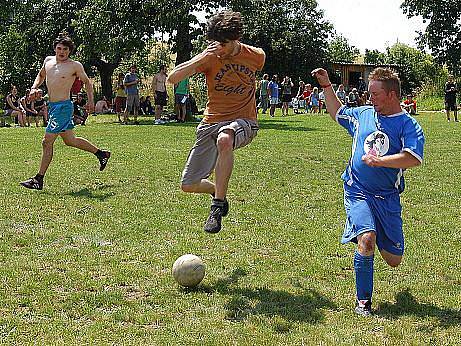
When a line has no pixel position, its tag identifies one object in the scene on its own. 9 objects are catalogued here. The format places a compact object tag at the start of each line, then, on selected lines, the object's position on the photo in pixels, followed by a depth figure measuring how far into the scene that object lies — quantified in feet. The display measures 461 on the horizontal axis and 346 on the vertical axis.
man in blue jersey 15.52
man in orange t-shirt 18.52
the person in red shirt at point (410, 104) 112.16
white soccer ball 17.34
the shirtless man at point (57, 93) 31.58
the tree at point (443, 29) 161.17
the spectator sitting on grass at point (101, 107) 111.75
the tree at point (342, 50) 223.10
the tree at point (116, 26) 82.28
